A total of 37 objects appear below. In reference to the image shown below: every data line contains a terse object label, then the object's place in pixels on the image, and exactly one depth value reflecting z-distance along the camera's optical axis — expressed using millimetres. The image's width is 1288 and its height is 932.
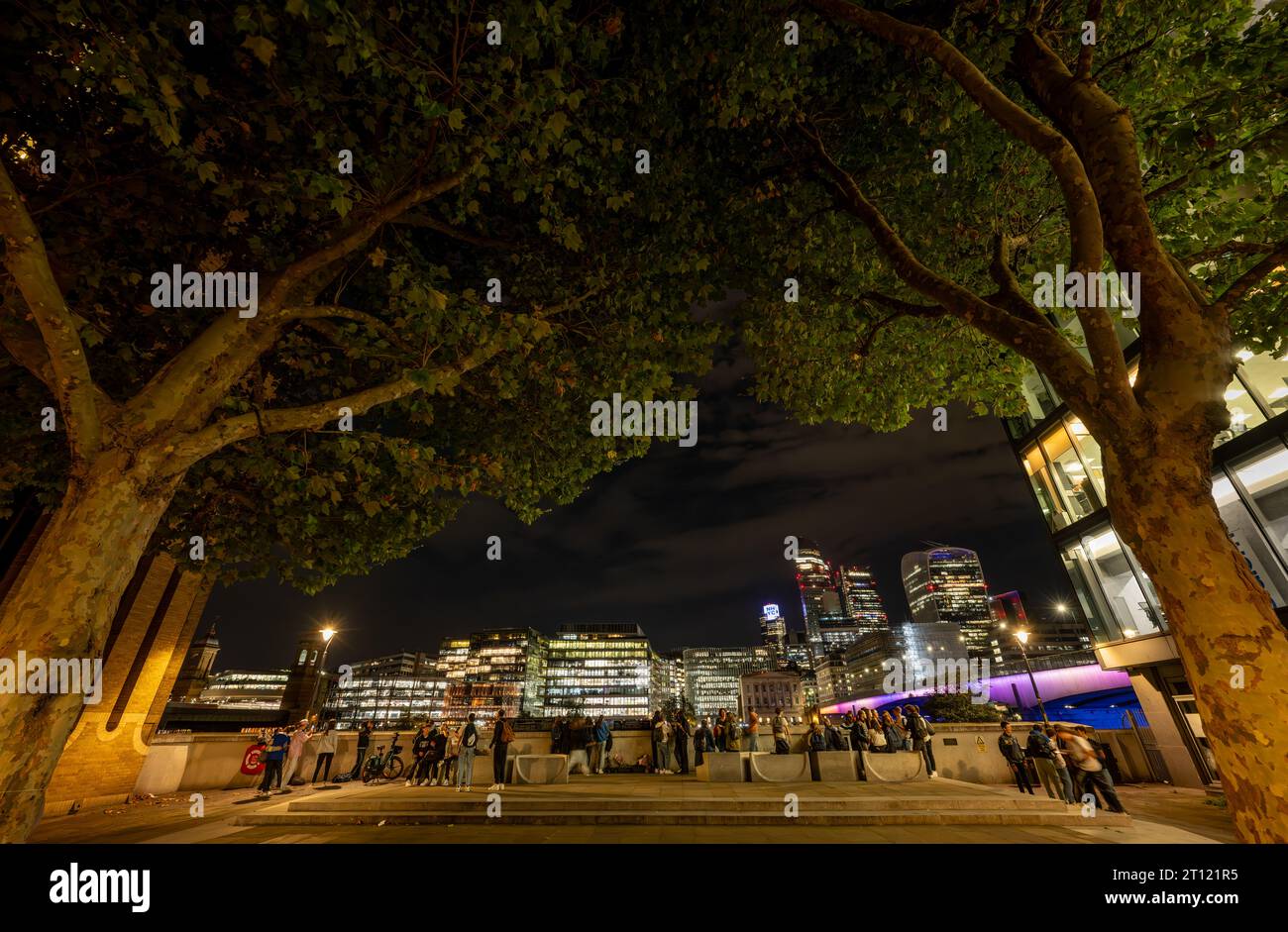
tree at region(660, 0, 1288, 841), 4062
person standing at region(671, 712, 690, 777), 16094
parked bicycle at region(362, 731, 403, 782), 14938
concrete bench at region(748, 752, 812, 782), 12836
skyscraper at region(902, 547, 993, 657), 158875
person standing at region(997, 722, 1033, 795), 12250
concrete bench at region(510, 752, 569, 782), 13203
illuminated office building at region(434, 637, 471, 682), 170125
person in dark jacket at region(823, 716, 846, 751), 14289
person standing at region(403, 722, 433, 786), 13625
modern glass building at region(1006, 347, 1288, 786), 14586
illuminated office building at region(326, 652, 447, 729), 169125
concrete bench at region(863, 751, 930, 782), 12859
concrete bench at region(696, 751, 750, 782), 13039
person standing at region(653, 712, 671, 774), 16016
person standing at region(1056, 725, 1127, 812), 9305
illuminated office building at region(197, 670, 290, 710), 143375
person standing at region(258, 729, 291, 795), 12492
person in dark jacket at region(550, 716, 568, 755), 16656
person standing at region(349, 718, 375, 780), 15594
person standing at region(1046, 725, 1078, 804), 9922
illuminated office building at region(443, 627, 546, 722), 155500
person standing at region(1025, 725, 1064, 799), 10430
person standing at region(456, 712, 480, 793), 12234
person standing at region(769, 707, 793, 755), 14719
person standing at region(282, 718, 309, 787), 14039
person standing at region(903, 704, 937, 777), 13398
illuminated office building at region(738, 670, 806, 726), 169625
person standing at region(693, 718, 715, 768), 16659
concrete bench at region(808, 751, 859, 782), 12812
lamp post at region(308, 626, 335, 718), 19594
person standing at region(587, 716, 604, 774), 16109
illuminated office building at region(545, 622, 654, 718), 159875
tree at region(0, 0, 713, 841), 5359
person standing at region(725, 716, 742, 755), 15719
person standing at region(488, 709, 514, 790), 12594
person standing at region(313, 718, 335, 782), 15258
